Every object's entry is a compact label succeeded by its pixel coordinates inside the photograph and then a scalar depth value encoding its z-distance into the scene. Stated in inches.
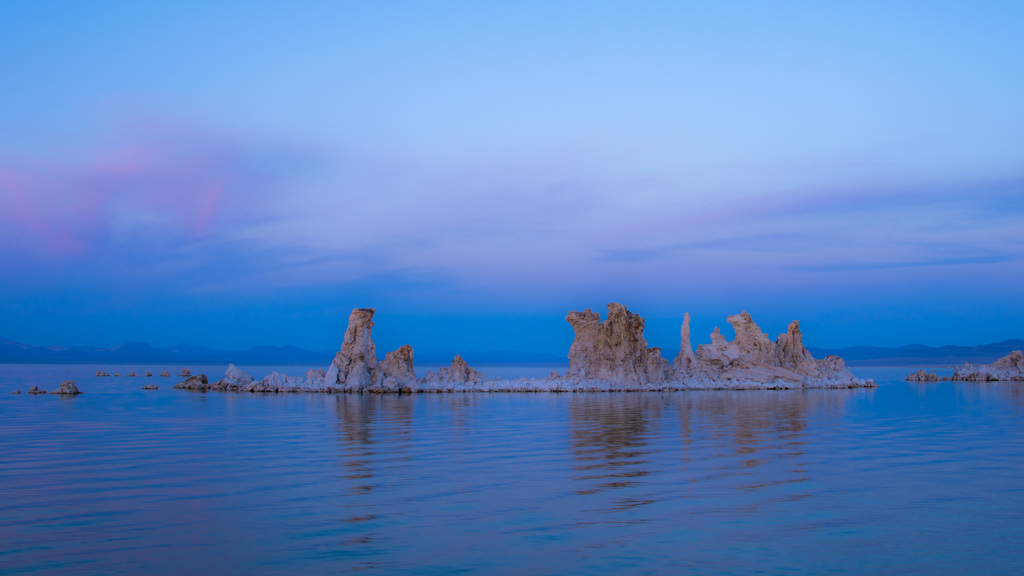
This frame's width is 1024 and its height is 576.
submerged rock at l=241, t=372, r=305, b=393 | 2266.2
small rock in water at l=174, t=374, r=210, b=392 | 2550.7
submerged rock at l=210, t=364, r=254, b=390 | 2395.4
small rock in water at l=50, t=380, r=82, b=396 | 2042.1
